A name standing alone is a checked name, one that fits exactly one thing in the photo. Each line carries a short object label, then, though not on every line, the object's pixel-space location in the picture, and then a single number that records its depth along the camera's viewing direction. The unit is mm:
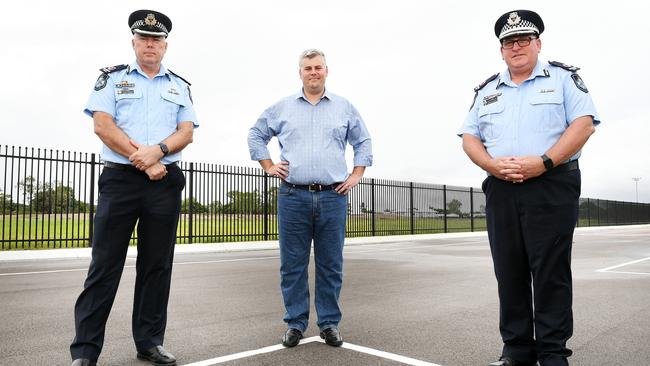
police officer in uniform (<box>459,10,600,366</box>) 2787
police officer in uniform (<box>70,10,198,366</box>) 2934
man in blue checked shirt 3766
